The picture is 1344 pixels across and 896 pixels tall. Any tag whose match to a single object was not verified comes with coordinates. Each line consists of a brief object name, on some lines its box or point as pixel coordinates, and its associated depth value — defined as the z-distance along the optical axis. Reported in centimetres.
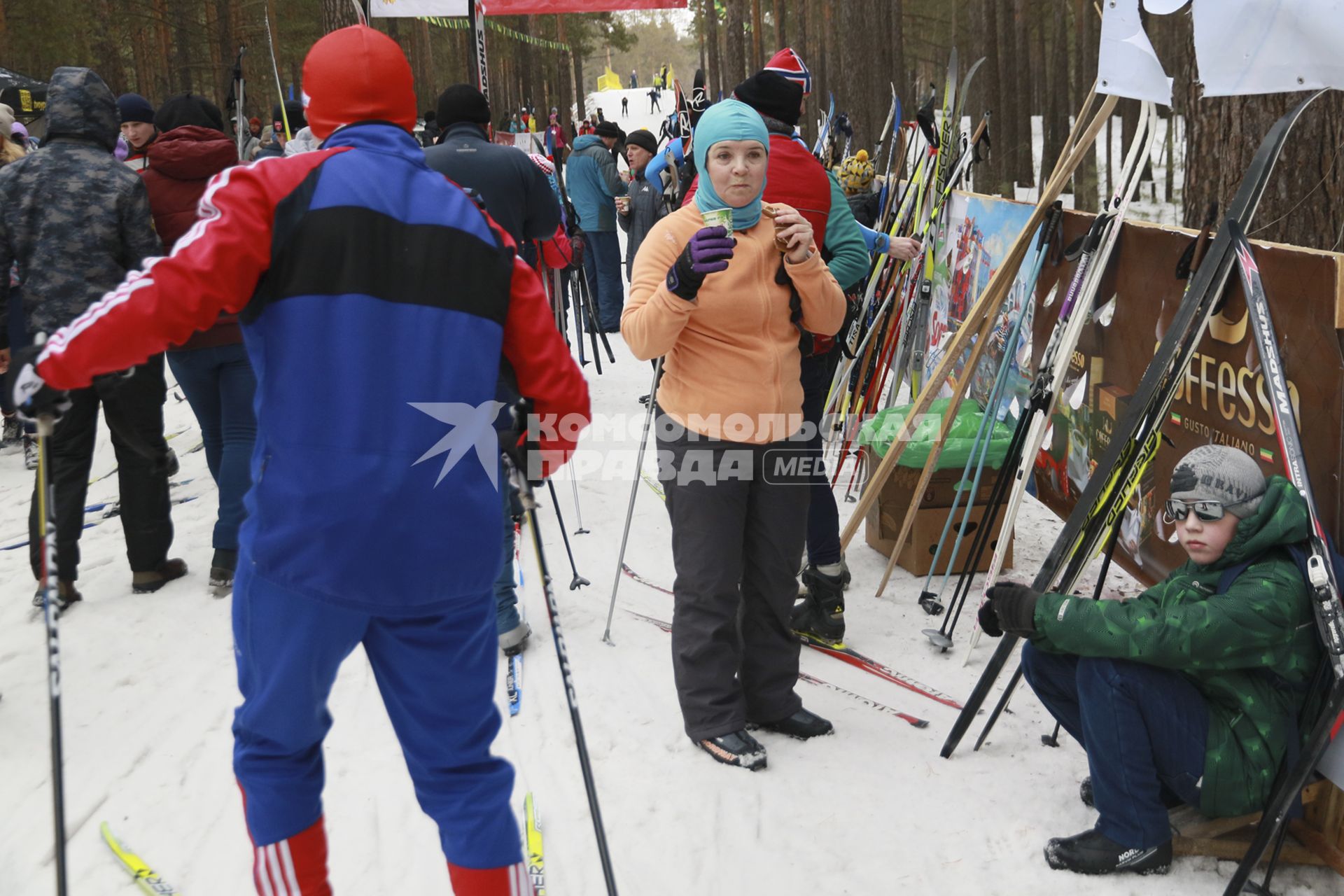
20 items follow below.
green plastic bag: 467
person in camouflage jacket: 411
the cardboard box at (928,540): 477
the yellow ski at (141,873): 270
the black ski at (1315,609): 238
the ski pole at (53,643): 200
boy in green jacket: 244
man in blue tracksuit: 184
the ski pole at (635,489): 372
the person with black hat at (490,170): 422
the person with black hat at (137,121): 540
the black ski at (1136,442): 286
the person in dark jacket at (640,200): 920
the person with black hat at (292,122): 747
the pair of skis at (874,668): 374
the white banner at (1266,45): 250
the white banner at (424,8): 893
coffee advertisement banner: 275
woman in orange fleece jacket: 298
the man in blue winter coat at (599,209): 994
